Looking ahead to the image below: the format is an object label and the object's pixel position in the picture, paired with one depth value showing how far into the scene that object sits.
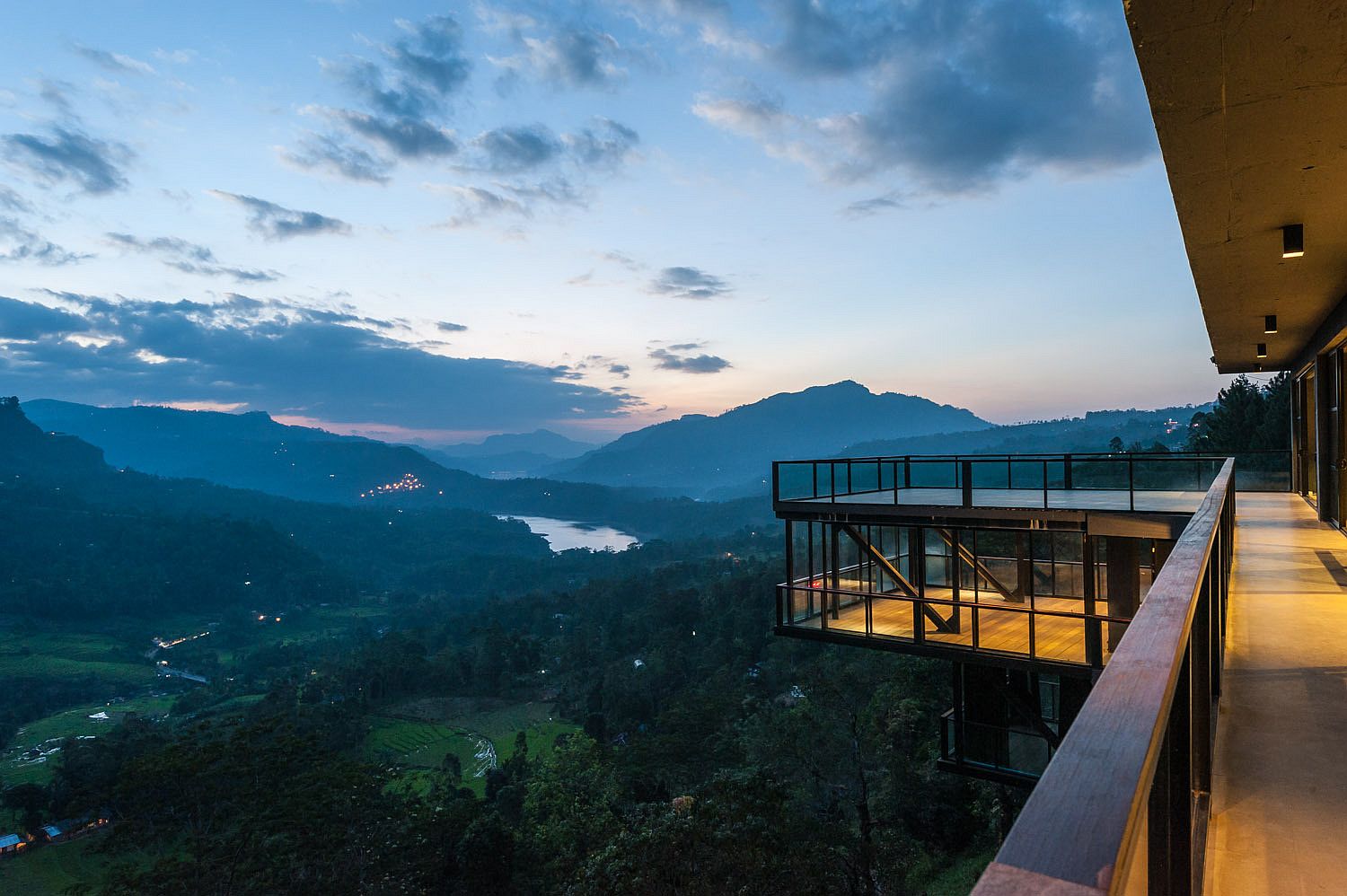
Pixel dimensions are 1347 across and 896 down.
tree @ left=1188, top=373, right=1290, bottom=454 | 26.05
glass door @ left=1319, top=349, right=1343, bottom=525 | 9.89
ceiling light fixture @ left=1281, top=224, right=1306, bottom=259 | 5.64
